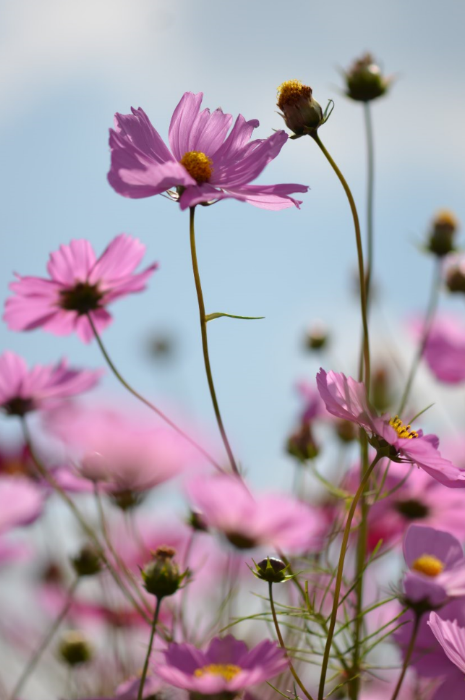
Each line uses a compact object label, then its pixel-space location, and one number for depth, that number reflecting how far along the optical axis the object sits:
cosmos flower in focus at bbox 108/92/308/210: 0.91
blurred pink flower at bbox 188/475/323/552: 0.92
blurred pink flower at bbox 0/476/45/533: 0.94
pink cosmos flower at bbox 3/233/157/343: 1.00
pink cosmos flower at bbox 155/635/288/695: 0.88
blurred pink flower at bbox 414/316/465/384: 1.29
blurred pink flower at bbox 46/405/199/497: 0.87
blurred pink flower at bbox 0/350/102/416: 1.03
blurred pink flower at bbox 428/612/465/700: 0.89
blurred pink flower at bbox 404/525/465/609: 0.94
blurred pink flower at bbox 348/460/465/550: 1.06
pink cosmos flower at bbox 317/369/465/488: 0.88
